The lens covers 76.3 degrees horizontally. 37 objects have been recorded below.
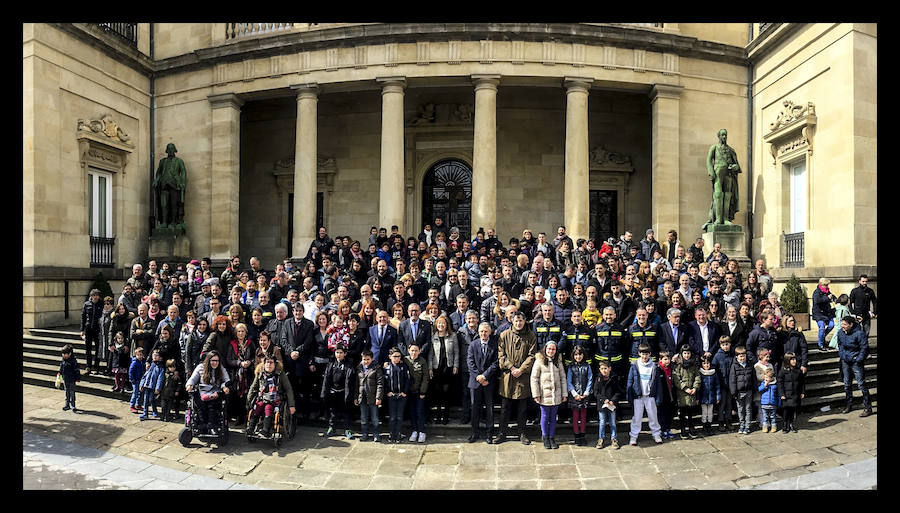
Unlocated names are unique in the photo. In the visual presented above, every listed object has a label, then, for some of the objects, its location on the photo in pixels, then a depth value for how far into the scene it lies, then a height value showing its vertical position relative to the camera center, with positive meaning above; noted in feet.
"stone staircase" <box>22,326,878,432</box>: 32.05 -7.38
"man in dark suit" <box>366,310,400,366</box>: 29.81 -4.22
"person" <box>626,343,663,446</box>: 28.02 -6.47
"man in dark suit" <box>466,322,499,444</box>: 28.60 -5.65
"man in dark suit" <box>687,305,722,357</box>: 29.63 -3.97
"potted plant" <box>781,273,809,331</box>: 43.09 -3.51
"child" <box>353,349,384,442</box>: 28.40 -6.39
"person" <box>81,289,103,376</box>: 37.60 -4.29
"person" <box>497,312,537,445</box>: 28.32 -5.35
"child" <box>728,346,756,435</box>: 28.73 -6.33
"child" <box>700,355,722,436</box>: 28.86 -6.76
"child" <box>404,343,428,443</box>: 28.84 -6.45
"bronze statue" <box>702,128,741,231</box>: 53.26 +7.34
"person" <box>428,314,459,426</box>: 29.66 -5.15
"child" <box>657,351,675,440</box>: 28.32 -7.03
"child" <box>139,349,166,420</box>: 31.40 -6.94
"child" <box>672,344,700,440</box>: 28.37 -6.20
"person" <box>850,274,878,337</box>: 37.60 -2.87
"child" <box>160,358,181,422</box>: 31.01 -7.13
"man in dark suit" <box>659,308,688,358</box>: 29.60 -3.96
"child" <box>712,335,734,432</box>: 29.17 -5.62
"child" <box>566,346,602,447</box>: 28.04 -6.41
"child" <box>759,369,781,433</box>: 28.58 -7.07
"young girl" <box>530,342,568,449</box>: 27.68 -6.24
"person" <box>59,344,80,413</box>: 32.50 -6.52
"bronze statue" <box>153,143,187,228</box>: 59.77 +7.35
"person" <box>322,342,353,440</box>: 29.07 -6.44
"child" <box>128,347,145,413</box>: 32.22 -6.64
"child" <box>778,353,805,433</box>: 28.63 -6.50
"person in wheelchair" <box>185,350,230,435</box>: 28.45 -6.65
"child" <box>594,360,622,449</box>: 27.91 -6.69
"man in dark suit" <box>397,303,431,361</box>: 29.71 -3.89
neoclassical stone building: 48.03 +12.83
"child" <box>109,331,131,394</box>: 34.19 -6.17
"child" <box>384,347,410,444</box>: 28.48 -6.23
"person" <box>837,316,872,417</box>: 30.83 -5.18
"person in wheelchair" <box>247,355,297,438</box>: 28.07 -6.69
